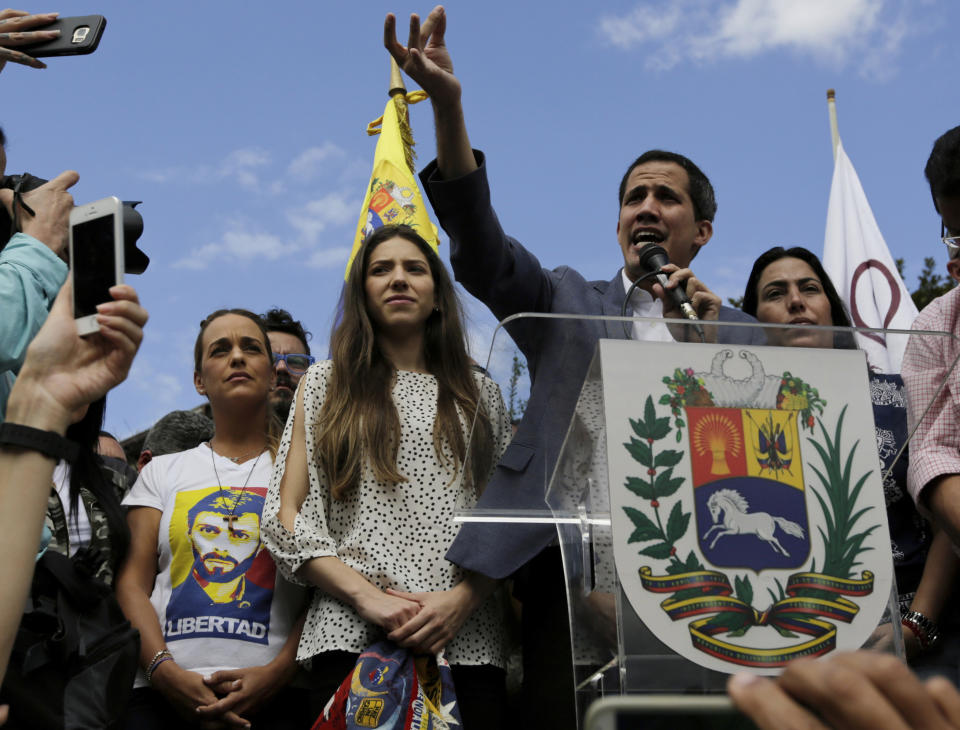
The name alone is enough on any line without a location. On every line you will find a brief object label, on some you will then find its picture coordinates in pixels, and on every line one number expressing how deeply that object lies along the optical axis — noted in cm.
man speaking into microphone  241
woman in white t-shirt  344
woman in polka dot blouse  311
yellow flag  753
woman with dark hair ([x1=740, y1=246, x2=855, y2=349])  402
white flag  733
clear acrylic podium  195
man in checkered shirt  264
